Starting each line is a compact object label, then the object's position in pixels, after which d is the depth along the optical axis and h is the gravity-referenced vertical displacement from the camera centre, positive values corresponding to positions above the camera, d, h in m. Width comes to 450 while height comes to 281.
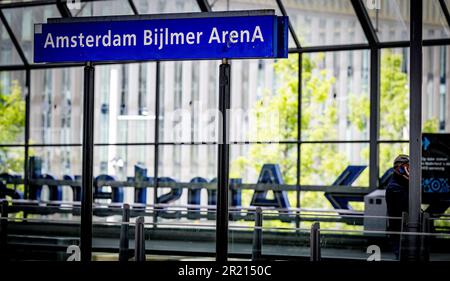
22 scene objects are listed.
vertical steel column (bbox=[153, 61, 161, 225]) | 20.38 +0.47
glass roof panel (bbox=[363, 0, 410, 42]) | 18.02 +2.80
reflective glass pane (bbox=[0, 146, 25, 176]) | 22.02 -0.27
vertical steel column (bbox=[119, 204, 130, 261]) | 12.95 -1.38
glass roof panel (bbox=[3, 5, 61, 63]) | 21.28 +3.16
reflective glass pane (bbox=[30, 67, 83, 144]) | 21.77 +1.19
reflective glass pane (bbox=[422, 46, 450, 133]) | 18.68 +1.27
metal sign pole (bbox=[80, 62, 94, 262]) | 10.04 -0.02
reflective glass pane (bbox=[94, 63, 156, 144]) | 20.69 +1.15
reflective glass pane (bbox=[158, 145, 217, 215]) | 20.30 -0.47
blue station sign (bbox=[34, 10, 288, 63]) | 9.29 +1.27
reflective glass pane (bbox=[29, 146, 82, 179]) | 21.45 -0.27
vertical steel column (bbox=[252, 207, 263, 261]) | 12.93 -1.40
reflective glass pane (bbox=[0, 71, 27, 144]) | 22.14 +1.10
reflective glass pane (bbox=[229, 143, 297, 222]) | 19.30 -0.43
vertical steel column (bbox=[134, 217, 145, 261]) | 12.58 -1.32
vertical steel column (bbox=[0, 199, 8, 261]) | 13.24 -1.35
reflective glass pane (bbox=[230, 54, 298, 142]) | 19.83 +1.22
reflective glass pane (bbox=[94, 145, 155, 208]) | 20.55 -0.39
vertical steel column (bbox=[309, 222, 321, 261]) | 11.87 -1.23
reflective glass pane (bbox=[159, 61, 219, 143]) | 20.33 +1.20
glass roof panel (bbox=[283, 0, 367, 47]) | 18.58 +2.83
